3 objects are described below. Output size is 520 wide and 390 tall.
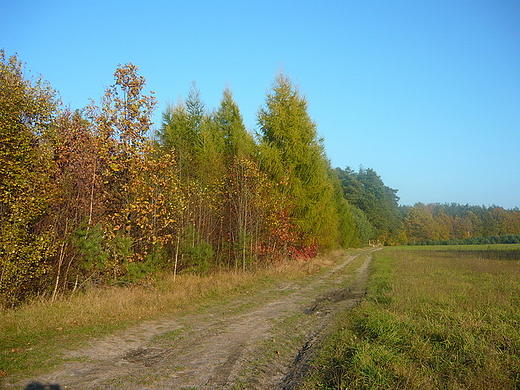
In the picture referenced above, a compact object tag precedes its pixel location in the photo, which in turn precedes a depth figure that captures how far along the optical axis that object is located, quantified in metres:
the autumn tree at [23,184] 8.28
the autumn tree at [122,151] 10.84
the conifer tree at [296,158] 21.00
